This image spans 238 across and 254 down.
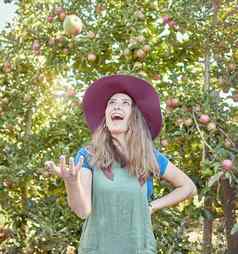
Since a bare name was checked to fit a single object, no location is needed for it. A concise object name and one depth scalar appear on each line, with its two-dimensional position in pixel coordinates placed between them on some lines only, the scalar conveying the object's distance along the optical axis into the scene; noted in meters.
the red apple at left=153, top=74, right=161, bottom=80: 4.12
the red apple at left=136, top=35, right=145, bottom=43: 3.91
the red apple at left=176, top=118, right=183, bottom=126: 3.52
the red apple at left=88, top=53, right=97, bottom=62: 3.98
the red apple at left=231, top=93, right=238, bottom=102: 3.95
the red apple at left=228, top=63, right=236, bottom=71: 4.15
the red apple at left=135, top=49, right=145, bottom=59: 3.88
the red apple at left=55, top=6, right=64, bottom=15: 4.20
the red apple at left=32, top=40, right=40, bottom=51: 4.24
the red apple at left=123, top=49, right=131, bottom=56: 3.95
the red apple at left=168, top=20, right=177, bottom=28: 4.05
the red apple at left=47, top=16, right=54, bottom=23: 4.25
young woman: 1.84
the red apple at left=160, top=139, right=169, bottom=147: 3.59
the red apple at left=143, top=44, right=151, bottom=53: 3.88
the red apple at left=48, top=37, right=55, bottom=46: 4.17
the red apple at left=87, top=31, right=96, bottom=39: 4.03
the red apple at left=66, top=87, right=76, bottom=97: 4.20
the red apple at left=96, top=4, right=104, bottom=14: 4.21
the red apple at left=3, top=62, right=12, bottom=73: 4.45
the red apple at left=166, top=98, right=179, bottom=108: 3.60
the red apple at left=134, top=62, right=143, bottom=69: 3.88
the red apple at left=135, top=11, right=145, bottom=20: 4.05
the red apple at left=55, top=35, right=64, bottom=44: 4.13
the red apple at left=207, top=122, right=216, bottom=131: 3.46
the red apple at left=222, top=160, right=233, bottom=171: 3.18
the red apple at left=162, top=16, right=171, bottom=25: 4.04
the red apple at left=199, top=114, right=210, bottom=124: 3.45
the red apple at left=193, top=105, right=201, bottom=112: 3.55
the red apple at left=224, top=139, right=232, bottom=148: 3.45
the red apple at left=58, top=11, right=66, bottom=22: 4.19
